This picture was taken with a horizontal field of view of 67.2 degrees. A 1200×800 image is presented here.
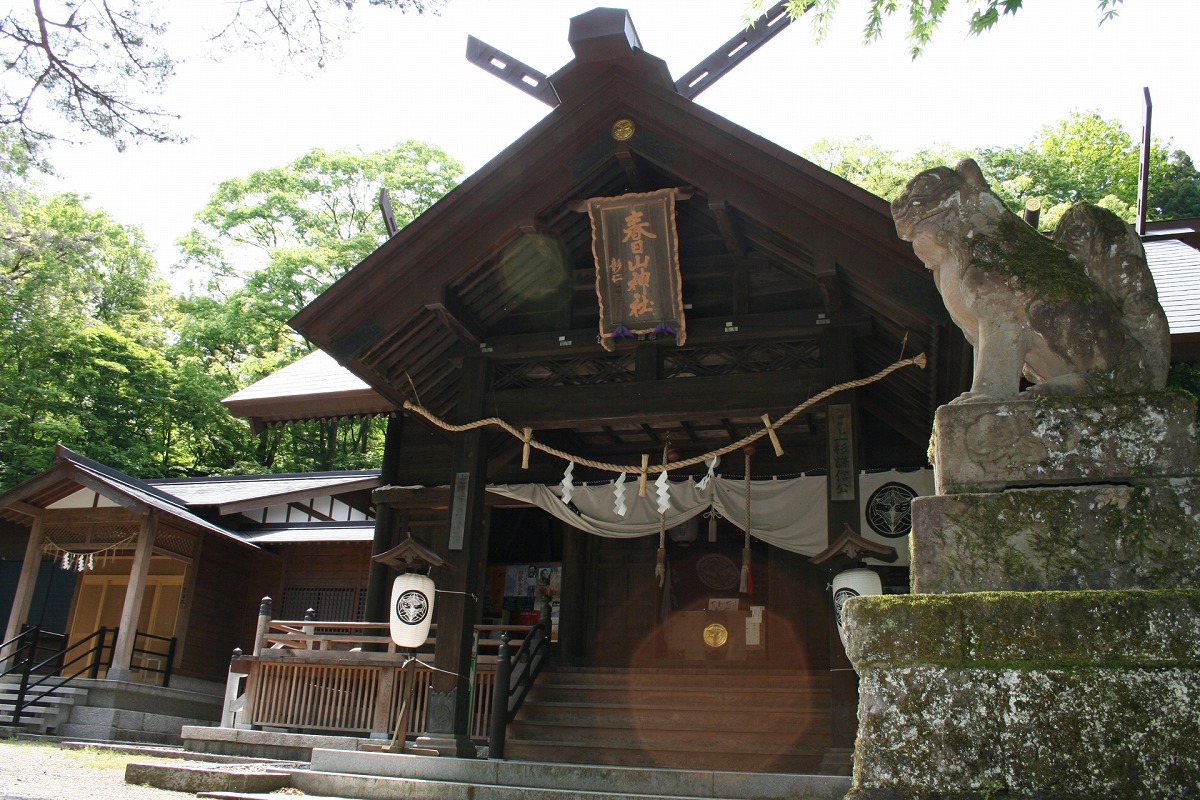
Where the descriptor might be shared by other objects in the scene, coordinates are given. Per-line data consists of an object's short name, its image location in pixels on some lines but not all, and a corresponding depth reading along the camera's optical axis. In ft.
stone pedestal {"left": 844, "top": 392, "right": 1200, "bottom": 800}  9.03
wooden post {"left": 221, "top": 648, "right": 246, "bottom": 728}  35.70
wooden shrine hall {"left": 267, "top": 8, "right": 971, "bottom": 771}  26.32
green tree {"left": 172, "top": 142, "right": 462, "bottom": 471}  87.81
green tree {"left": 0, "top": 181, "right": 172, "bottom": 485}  75.25
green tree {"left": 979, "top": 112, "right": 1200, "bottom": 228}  86.43
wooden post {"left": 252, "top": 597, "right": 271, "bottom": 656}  35.81
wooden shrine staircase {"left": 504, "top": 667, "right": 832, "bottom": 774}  28.30
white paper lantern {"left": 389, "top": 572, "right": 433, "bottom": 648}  27.45
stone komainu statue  11.85
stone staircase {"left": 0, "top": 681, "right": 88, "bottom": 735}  41.81
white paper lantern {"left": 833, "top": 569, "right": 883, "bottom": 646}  23.84
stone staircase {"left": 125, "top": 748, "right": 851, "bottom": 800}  20.68
